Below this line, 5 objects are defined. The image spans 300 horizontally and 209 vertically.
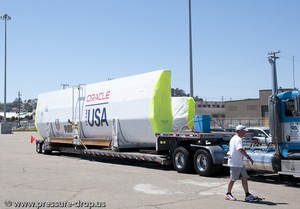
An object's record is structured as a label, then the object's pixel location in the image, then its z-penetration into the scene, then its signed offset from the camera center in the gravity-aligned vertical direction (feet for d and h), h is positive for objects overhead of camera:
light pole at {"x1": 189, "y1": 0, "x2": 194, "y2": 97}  73.79 +13.73
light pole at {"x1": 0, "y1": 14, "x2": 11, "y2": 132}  205.59 +56.45
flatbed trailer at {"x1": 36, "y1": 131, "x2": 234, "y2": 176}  42.93 -2.66
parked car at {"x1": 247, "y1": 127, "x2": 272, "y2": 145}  61.14 -0.59
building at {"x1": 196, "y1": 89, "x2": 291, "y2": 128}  256.52 +14.33
